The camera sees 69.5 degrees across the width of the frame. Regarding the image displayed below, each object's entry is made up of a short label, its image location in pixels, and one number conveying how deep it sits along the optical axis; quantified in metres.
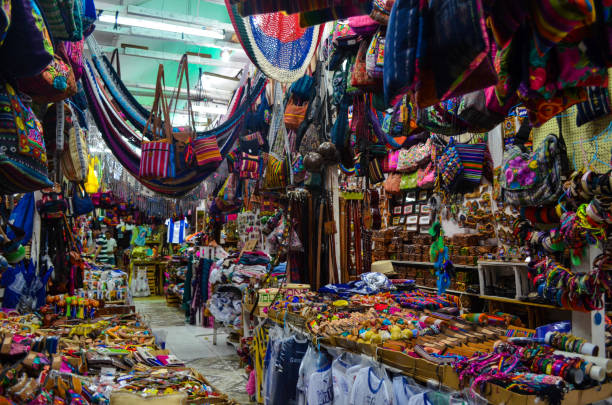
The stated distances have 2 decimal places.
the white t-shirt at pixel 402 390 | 2.16
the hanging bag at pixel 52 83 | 1.84
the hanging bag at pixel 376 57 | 2.44
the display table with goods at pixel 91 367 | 1.71
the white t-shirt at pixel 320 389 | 2.72
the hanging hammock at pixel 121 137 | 3.94
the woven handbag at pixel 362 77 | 2.65
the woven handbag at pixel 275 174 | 4.87
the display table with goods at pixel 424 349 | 1.81
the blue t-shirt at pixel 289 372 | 3.15
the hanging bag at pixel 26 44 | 1.41
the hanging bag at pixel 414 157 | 6.40
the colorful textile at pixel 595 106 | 2.48
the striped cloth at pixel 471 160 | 4.52
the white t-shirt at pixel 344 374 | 2.53
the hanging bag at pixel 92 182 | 5.60
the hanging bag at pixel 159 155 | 3.99
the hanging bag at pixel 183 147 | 4.18
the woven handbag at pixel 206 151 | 4.31
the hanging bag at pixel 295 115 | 4.66
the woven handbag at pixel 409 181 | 6.69
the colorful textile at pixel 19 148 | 1.50
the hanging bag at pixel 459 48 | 1.01
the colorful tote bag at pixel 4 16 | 1.17
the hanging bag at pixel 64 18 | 1.75
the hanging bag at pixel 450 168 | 4.52
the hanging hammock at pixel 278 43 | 2.29
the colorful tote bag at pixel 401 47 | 1.22
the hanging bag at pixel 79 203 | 5.05
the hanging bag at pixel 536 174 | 2.62
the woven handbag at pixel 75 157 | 3.28
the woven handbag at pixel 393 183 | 7.08
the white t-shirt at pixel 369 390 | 2.26
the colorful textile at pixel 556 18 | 0.94
